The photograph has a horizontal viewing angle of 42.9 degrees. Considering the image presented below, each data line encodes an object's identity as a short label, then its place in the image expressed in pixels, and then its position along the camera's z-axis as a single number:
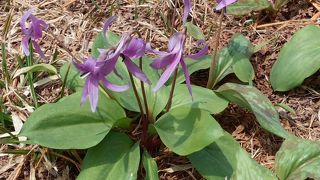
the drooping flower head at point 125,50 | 0.29
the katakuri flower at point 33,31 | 0.34
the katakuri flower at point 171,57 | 0.30
